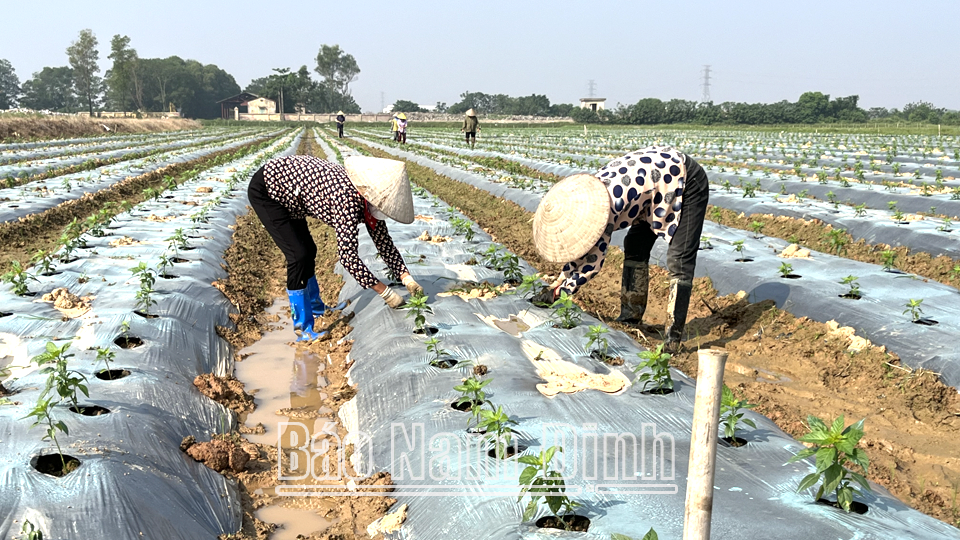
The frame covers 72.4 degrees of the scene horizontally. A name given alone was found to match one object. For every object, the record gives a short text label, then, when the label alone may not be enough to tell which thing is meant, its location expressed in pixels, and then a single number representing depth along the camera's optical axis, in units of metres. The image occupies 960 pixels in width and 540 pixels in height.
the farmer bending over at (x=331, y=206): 4.36
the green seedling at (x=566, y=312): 4.26
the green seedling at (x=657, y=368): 3.30
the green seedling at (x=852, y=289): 4.93
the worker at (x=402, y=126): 27.19
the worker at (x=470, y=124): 22.20
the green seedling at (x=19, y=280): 4.76
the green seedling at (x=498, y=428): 2.74
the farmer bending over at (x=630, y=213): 4.22
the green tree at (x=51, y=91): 101.72
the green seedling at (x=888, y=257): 5.40
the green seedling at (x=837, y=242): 6.36
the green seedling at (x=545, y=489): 2.29
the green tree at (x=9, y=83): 100.19
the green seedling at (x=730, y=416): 2.77
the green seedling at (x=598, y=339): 3.76
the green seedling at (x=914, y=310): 4.48
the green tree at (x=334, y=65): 94.94
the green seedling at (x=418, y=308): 4.21
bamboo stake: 1.50
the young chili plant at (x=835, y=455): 2.20
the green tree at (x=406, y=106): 95.69
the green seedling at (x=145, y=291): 4.58
